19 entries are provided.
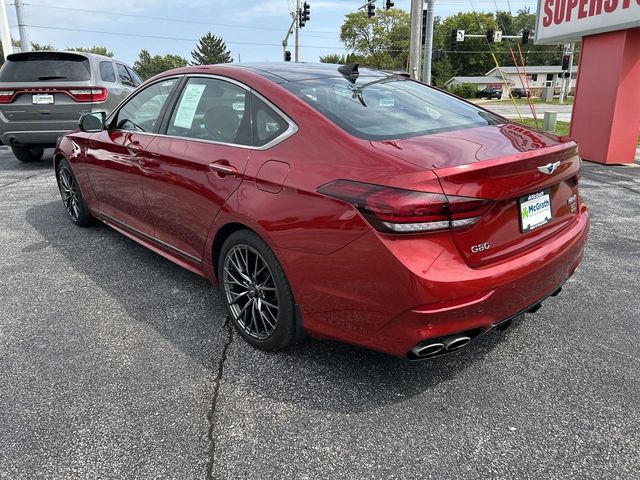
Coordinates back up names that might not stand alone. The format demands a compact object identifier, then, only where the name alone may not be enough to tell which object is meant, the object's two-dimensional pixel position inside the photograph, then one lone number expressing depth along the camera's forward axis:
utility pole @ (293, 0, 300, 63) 38.17
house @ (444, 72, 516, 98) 83.32
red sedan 2.17
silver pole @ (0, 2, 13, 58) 16.70
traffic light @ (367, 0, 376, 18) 29.31
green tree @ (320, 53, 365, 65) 77.78
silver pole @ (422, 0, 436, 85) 19.98
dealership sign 8.62
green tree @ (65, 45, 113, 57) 111.75
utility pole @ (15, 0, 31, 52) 18.25
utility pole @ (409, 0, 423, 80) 16.11
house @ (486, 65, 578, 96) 84.09
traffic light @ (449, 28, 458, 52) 30.91
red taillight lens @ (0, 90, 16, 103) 8.06
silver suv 8.12
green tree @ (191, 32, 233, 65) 109.75
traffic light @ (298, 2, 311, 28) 35.50
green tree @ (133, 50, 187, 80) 110.03
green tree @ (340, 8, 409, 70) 78.44
